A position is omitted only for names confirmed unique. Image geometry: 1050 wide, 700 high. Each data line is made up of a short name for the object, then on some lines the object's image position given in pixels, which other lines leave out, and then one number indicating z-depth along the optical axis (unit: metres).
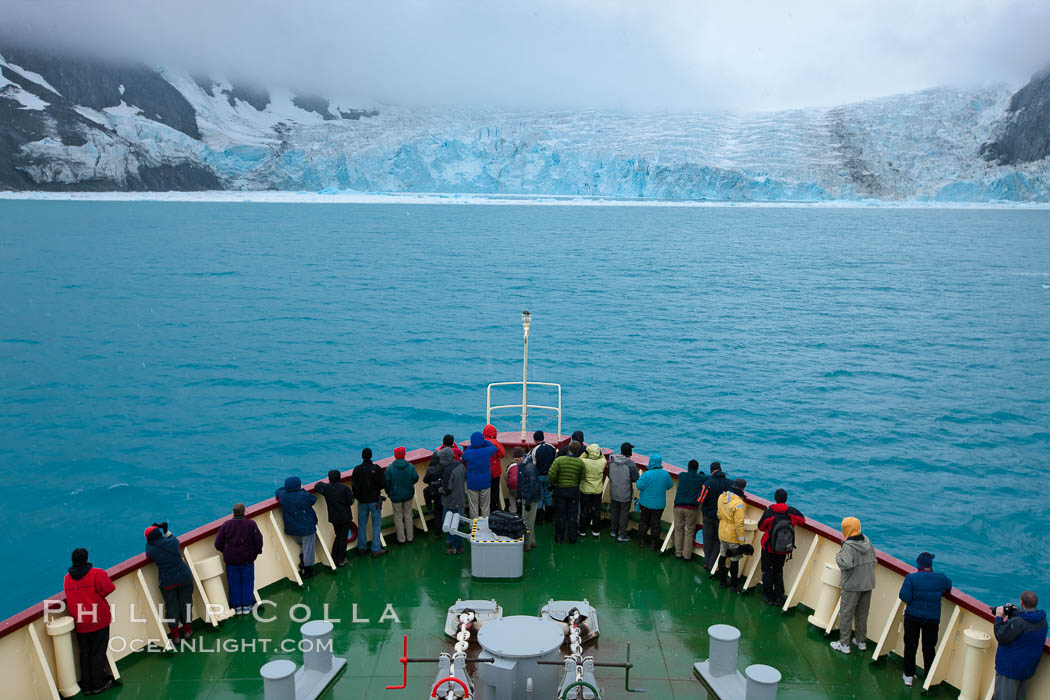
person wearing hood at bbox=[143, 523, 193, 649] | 7.50
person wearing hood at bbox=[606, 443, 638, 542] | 9.73
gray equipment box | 8.92
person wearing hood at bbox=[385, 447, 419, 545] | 9.47
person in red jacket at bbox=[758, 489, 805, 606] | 8.19
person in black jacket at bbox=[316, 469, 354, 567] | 9.04
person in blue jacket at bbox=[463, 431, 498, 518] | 9.64
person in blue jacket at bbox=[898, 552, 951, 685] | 7.03
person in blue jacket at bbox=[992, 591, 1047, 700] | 6.28
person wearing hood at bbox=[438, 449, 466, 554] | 9.61
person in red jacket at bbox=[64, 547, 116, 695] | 6.76
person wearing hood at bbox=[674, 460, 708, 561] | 9.09
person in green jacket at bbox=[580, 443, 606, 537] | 9.75
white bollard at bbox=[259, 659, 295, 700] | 6.34
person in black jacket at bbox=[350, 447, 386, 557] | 9.29
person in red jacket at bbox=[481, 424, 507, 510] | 10.02
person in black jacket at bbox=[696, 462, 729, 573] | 8.87
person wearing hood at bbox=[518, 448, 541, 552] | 9.62
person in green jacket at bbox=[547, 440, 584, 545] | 9.65
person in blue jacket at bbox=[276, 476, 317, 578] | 8.71
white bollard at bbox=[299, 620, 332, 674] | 6.95
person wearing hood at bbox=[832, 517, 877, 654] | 7.48
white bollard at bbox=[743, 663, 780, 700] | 6.34
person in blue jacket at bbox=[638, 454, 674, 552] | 9.43
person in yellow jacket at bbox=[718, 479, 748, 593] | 8.58
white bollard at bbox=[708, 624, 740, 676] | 7.08
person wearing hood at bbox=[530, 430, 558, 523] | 9.94
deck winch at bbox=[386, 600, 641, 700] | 6.28
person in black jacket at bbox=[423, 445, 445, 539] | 9.78
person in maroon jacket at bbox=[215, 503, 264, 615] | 7.96
